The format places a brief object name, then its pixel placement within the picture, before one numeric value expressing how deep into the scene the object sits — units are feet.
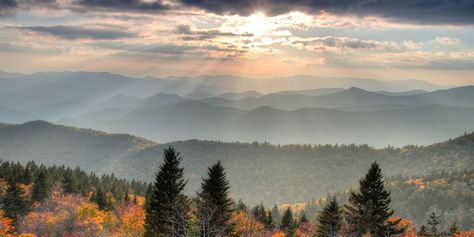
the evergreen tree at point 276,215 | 635.99
